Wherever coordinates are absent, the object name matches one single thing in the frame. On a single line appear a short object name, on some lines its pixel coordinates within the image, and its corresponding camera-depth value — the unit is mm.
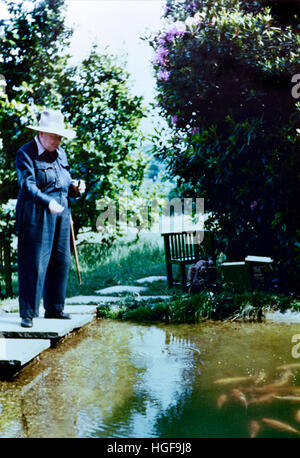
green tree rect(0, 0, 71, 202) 8281
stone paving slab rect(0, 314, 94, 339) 4715
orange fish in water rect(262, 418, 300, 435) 2961
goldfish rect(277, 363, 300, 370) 4083
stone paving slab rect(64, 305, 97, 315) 6035
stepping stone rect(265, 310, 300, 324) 5703
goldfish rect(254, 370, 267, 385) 3785
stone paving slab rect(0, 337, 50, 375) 3971
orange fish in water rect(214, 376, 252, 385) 3783
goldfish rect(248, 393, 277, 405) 3406
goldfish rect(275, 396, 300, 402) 3430
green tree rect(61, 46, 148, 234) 8906
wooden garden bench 7730
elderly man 4703
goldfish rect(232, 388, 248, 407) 3401
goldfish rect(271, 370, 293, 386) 3740
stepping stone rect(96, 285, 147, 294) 7781
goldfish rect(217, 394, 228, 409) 3367
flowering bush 6320
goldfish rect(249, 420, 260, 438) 2911
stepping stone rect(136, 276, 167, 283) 8891
